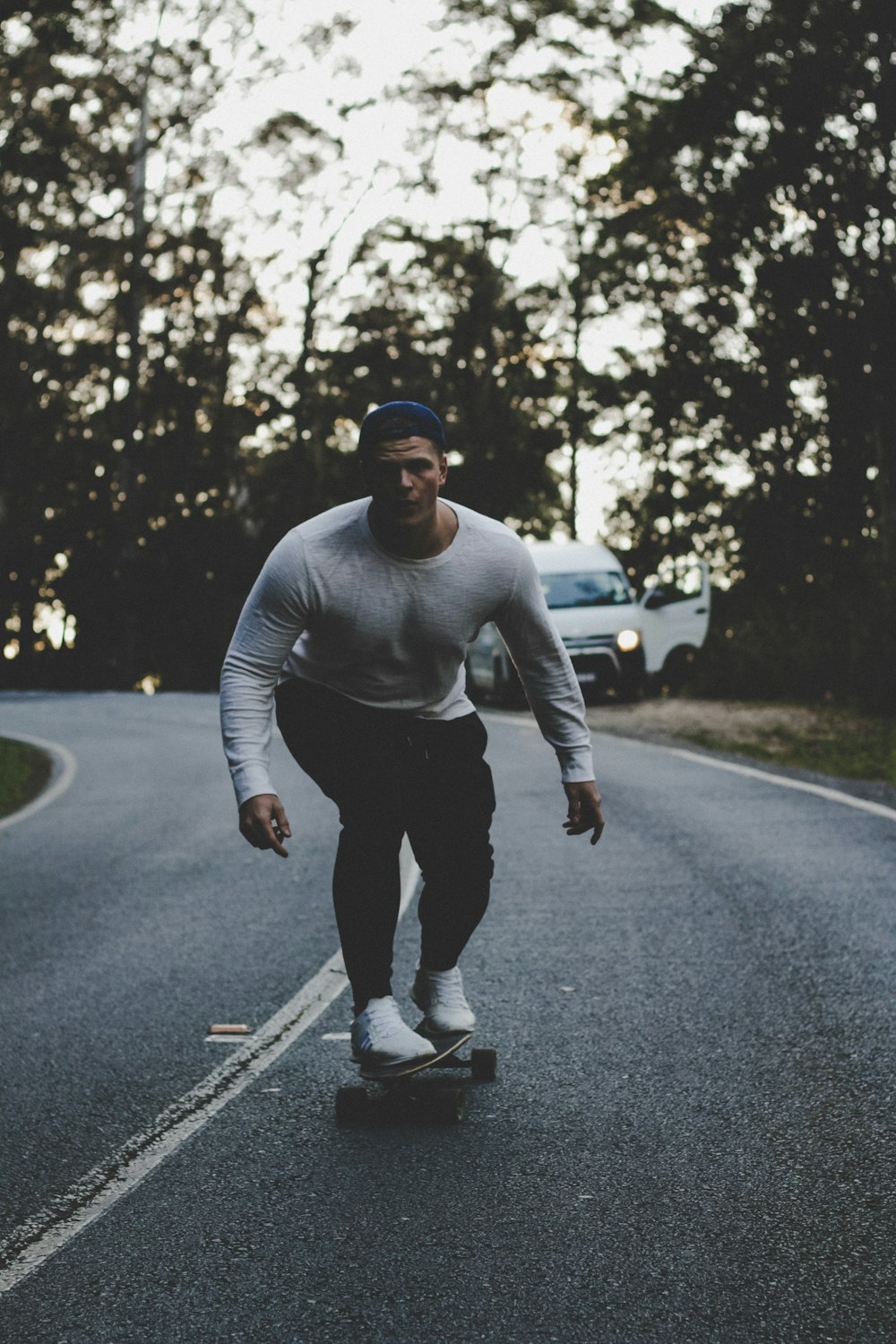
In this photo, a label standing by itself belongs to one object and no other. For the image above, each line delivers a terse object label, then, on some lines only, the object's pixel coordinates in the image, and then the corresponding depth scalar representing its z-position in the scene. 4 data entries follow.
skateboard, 4.37
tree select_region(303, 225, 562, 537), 40.03
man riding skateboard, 4.19
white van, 21.50
